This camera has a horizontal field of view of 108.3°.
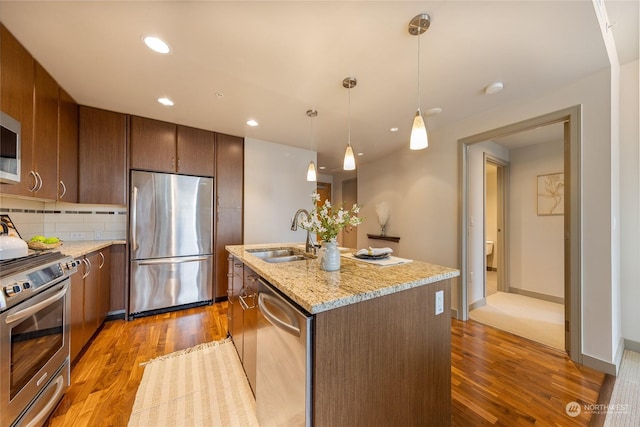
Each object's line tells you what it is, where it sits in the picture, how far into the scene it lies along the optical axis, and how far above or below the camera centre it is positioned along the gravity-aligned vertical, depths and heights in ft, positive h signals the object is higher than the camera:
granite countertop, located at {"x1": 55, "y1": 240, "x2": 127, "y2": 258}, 6.18 -1.02
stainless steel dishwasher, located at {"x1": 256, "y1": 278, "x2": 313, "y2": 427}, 2.91 -2.17
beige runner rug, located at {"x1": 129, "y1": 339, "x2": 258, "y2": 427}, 4.67 -4.12
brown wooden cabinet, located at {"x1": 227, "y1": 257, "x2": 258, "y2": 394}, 4.82 -2.39
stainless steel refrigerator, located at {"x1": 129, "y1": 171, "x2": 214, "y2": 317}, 9.09 -1.12
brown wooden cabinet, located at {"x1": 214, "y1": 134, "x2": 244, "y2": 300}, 10.78 +0.71
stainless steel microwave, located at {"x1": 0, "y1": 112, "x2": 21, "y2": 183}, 4.70 +1.37
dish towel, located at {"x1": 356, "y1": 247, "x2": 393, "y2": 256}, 5.79 -0.94
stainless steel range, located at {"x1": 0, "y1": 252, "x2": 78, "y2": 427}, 3.58 -2.25
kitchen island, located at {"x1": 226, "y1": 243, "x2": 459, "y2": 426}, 2.95 -1.87
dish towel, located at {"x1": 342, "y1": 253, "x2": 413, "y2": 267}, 5.20 -1.08
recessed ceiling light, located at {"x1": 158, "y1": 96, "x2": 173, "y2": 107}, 7.70 +3.83
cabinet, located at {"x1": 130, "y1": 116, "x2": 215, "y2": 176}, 9.17 +2.80
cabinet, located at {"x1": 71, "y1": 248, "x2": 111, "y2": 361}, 6.09 -2.51
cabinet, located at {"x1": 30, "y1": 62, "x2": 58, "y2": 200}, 5.82 +2.10
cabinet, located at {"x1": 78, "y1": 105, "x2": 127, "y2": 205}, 8.34 +2.13
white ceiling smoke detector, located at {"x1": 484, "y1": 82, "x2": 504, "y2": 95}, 6.59 +3.74
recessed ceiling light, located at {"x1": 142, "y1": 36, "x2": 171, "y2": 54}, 5.02 +3.78
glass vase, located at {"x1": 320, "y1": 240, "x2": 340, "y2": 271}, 4.54 -0.83
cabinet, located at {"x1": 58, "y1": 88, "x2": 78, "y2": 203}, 7.07 +2.14
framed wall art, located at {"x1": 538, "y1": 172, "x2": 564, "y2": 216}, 10.84 +1.05
